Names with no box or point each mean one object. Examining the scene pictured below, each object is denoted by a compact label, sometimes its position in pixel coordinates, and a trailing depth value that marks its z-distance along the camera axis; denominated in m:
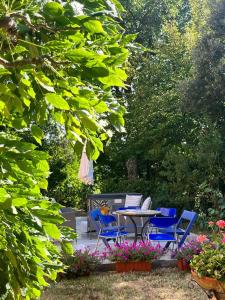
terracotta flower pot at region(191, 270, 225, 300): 3.42
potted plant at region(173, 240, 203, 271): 5.65
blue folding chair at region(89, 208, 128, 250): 6.72
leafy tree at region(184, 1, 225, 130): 10.62
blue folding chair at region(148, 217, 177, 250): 6.13
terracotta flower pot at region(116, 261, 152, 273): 5.82
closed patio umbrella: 10.25
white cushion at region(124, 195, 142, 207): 9.35
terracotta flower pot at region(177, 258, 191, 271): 5.78
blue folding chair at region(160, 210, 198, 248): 6.22
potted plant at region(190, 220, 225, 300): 3.44
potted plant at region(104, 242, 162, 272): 5.77
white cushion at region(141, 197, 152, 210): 8.57
